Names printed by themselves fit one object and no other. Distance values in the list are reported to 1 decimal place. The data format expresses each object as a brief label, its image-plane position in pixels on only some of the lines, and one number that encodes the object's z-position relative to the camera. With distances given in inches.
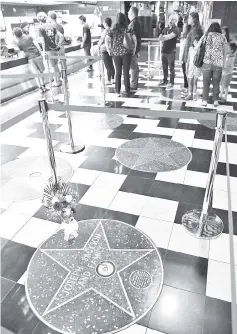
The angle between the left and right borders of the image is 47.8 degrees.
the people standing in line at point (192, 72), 204.0
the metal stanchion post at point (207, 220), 92.0
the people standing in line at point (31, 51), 241.1
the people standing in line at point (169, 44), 222.7
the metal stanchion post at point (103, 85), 213.1
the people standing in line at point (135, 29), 222.5
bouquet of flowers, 93.3
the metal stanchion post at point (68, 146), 150.4
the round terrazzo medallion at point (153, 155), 136.4
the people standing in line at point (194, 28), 200.7
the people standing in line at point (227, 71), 200.2
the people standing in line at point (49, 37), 248.2
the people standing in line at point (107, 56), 241.0
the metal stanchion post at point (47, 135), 93.7
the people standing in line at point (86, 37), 313.9
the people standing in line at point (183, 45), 226.7
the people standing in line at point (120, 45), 210.7
